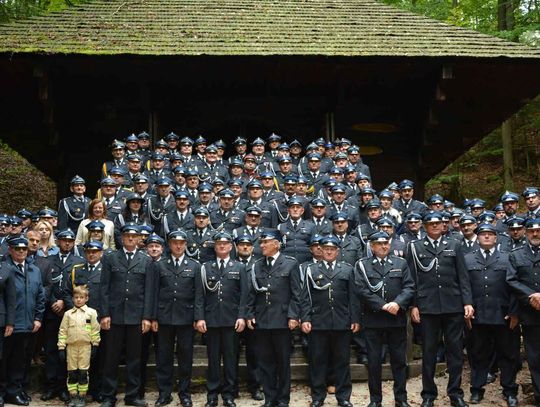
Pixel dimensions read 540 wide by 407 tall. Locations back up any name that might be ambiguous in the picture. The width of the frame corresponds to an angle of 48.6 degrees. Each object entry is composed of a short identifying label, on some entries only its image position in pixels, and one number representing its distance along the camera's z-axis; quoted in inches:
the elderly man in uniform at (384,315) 250.7
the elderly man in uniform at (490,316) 265.4
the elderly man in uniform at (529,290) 253.8
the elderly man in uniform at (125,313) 260.2
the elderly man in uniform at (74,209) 341.7
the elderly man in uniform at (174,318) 262.1
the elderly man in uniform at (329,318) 257.6
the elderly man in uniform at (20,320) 264.5
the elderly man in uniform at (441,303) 253.8
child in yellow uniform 258.4
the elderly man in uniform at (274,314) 255.4
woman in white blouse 309.7
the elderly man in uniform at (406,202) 363.3
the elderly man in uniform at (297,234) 316.5
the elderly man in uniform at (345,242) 299.0
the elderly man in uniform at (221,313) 261.0
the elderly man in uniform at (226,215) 329.4
